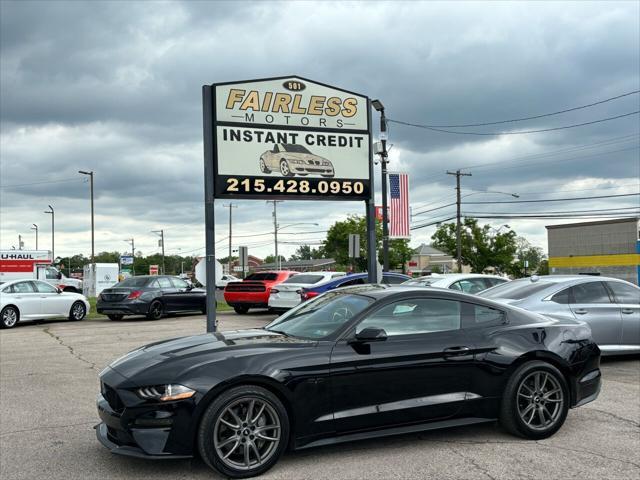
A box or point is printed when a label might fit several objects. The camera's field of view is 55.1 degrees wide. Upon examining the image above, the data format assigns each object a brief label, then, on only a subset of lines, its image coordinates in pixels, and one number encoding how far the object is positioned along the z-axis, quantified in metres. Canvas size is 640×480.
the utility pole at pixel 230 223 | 72.25
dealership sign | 10.84
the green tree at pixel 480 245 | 59.09
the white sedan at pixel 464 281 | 12.89
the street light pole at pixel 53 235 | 64.32
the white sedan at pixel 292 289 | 18.73
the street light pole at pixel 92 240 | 42.81
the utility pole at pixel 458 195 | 51.00
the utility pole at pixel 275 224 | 68.75
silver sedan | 9.20
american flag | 21.06
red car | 21.17
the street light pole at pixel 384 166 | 21.40
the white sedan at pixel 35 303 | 18.20
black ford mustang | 4.52
